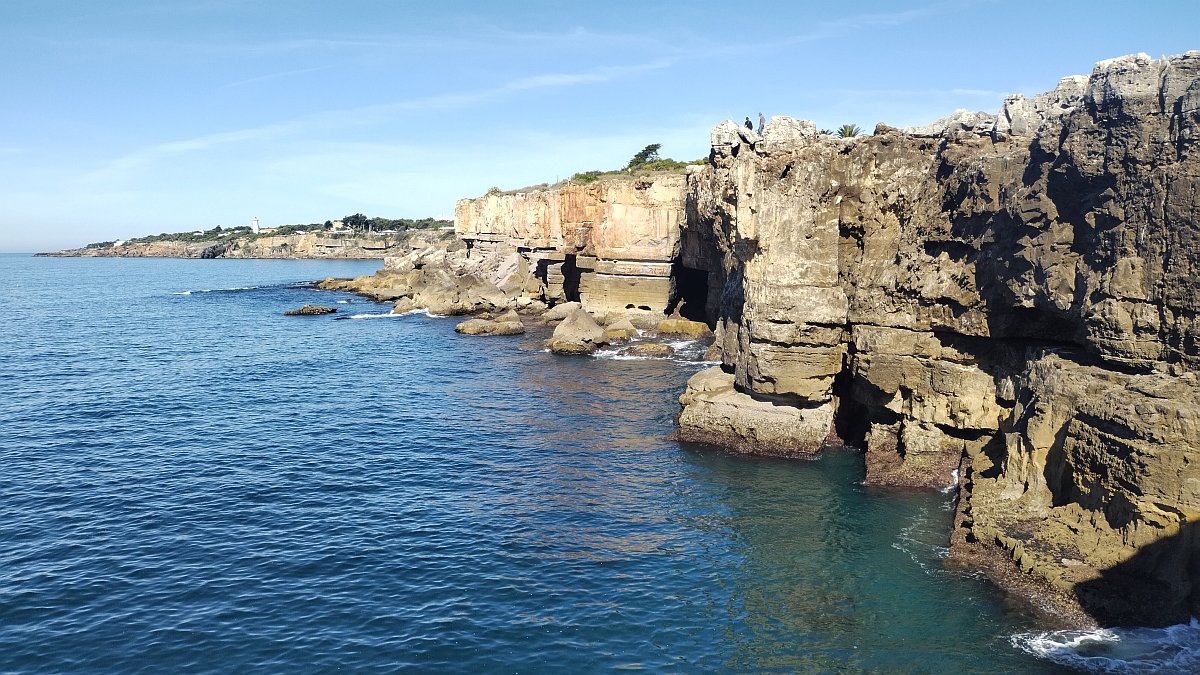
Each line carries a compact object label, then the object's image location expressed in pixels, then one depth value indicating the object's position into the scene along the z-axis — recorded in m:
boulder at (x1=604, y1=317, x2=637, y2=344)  59.52
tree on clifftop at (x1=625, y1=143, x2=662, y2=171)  102.44
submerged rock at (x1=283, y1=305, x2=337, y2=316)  82.81
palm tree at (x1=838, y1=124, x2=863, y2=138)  59.87
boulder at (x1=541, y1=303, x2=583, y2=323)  69.97
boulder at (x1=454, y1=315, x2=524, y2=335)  65.69
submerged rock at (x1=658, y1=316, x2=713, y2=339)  61.79
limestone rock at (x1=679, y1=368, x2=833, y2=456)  30.75
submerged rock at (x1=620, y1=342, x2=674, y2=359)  53.64
